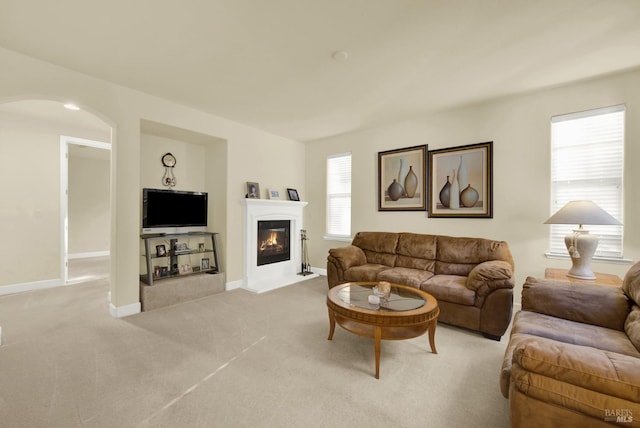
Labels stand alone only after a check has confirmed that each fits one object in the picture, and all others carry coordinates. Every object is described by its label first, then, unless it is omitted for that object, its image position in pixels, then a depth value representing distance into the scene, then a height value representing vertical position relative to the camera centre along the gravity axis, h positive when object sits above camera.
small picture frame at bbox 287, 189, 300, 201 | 5.37 +0.35
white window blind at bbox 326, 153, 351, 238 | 5.16 +0.32
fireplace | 4.50 -0.58
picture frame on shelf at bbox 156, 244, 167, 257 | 3.88 -0.55
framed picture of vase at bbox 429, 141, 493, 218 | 3.65 +0.44
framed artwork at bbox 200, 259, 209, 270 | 4.29 -0.81
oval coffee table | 2.11 -0.81
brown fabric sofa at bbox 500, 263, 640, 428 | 1.04 -0.72
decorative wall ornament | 4.15 +0.66
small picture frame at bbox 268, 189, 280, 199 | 4.96 +0.34
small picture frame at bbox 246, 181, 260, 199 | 4.57 +0.37
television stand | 3.47 -0.84
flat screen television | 3.64 +0.02
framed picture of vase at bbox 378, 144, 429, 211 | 4.21 +0.54
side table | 2.43 -0.60
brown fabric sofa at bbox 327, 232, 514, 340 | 2.70 -0.73
